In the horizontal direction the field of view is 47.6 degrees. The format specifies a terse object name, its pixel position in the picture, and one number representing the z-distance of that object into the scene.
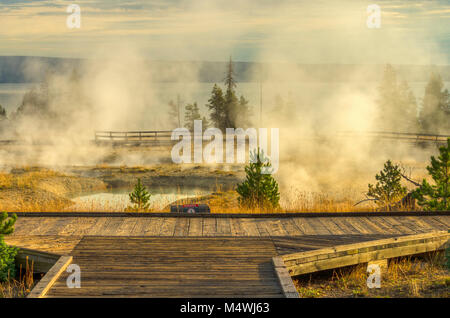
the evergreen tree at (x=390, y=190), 13.22
